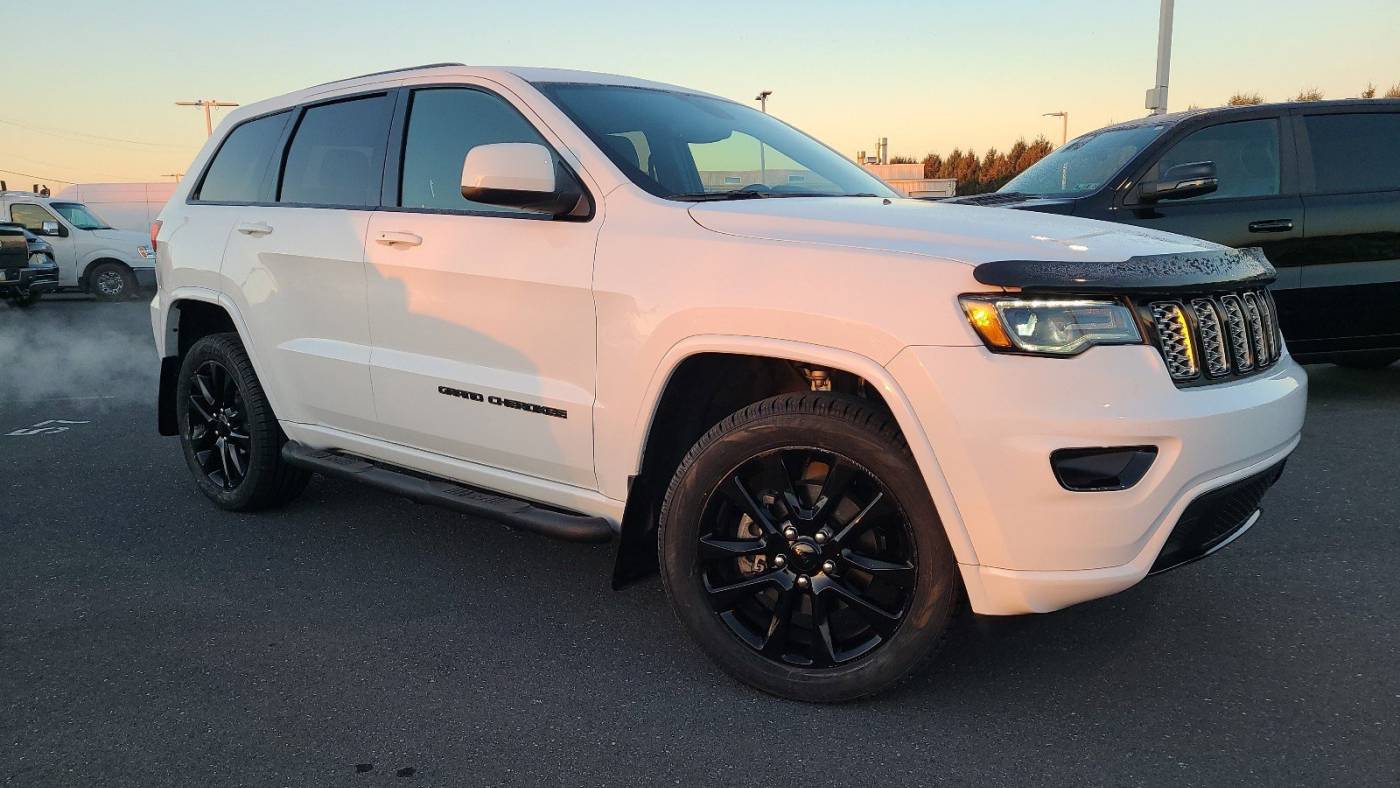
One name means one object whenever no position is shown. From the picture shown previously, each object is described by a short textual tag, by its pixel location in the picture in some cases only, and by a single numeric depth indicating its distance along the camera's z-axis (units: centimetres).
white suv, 252
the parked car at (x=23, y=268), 1462
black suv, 631
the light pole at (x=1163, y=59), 1494
